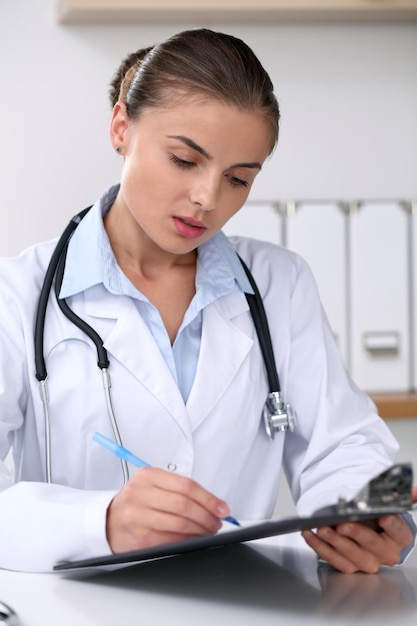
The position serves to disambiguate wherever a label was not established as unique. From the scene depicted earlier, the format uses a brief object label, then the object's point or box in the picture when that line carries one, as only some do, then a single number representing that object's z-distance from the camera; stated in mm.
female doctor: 1277
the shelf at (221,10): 2441
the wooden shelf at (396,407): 2354
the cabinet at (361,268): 2453
